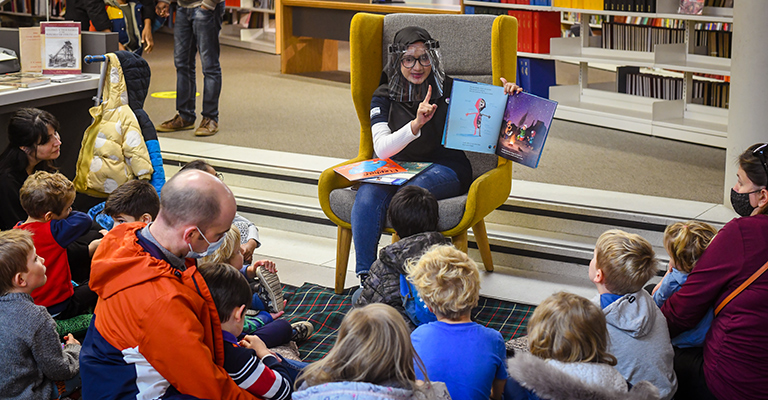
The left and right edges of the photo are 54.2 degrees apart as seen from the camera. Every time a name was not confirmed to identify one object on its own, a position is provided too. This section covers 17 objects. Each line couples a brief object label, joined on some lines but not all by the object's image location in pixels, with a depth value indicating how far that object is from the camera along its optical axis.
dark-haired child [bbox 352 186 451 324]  2.53
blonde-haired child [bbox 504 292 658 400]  1.62
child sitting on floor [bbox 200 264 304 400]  1.77
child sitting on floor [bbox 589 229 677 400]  1.99
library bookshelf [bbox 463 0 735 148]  5.17
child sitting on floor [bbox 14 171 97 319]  2.54
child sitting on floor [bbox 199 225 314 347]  2.56
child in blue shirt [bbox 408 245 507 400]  1.82
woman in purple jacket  1.94
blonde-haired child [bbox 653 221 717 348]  2.19
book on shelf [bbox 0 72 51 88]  3.57
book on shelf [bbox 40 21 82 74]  3.93
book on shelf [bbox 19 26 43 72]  4.00
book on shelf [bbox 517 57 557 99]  6.42
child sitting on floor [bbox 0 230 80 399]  1.98
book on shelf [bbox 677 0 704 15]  5.23
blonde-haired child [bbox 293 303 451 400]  1.44
